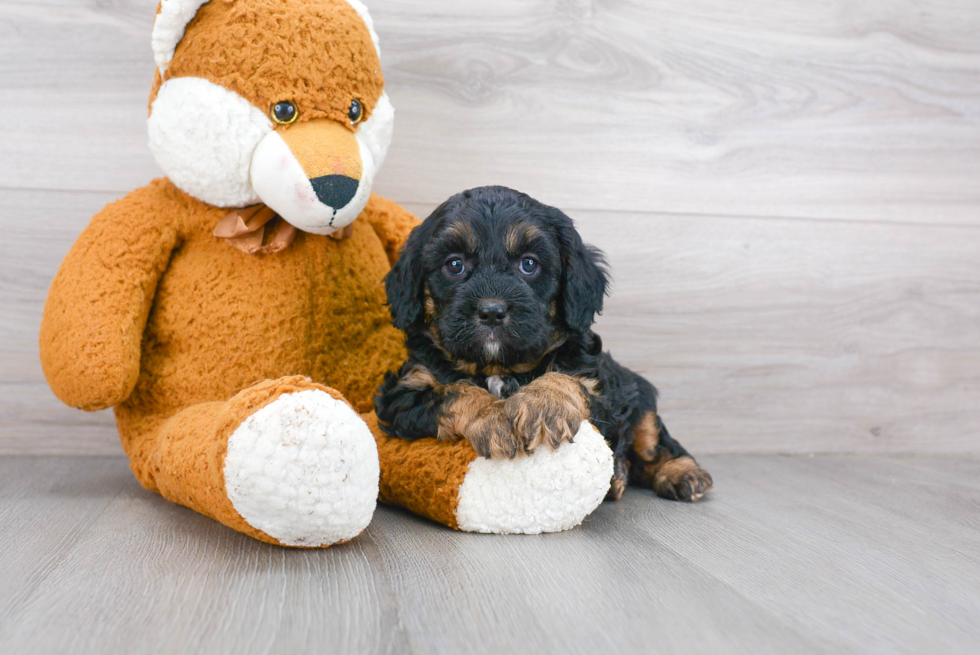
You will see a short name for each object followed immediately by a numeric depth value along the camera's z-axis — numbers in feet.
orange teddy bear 2.14
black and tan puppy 2.29
